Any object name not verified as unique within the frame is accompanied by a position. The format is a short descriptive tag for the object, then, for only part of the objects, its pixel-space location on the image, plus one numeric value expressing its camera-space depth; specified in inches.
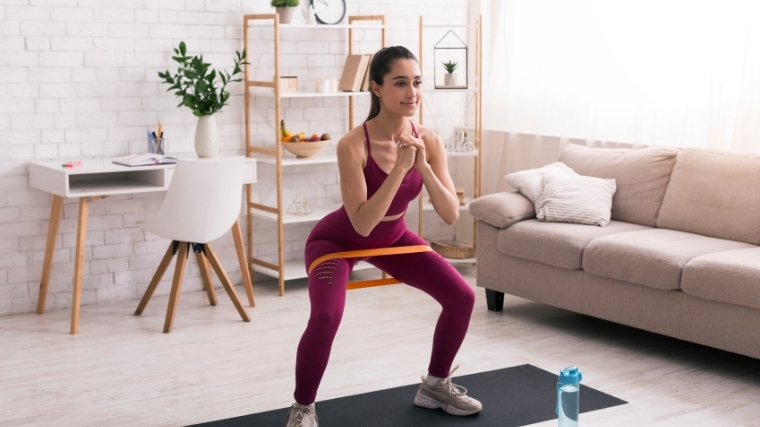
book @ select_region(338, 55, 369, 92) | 202.7
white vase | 188.1
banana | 201.3
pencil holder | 190.9
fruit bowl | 200.2
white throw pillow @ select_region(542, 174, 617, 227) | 173.6
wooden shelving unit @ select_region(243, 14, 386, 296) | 194.5
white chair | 165.5
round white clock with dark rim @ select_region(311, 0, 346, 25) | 208.8
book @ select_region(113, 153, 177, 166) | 176.4
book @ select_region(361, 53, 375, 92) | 205.4
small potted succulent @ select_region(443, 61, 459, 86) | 216.1
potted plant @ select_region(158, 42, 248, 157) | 186.5
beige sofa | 141.0
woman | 114.0
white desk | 170.2
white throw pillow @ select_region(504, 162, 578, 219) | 179.3
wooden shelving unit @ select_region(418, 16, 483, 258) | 216.4
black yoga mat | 124.5
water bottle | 97.0
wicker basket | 220.5
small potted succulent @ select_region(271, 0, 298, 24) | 197.5
